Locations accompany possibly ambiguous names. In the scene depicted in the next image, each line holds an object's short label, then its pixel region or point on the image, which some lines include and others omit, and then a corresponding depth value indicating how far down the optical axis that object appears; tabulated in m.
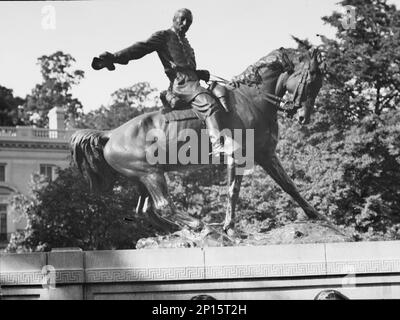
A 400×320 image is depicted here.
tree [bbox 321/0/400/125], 33.91
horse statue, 15.04
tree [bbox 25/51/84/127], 68.62
